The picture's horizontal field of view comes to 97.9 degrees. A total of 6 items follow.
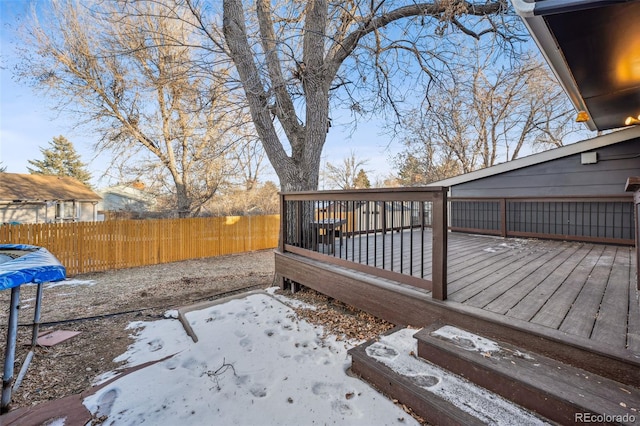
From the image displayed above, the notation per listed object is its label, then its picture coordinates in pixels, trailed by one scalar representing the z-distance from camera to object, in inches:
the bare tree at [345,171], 818.2
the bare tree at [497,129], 465.1
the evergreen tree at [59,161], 906.1
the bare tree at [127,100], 344.5
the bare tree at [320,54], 174.1
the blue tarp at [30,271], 63.6
